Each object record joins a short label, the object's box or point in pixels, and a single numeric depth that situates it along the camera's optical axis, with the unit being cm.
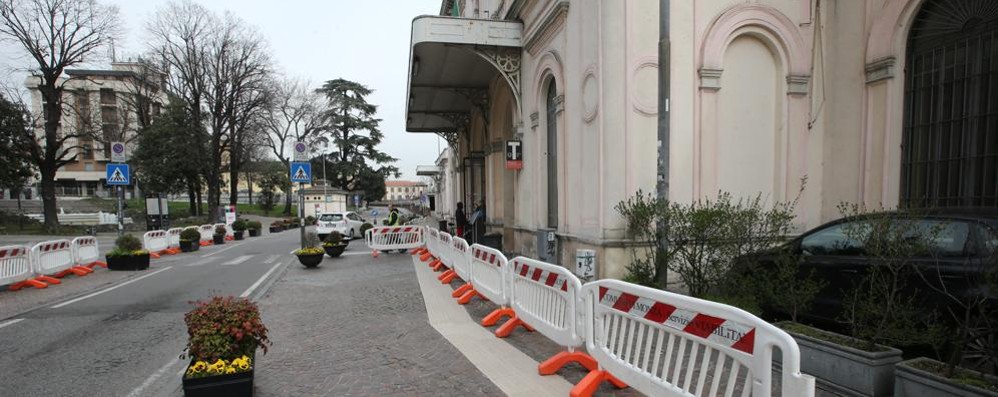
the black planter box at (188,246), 1852
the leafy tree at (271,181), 5945
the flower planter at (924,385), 301
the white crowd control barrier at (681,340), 259
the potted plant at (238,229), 2655
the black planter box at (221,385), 366
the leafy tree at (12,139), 2625
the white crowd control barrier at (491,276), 651
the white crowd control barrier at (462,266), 816
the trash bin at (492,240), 1419
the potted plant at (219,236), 2269
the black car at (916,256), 399
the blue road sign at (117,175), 1361
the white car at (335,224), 2309
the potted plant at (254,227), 2889
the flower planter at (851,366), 366
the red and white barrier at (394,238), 1520
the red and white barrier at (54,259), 1077
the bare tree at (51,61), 2489
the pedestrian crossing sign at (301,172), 1373
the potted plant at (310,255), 1241
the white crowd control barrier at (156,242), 1664
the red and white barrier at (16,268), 984
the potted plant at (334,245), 1488
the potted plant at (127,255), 1273
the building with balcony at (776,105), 736
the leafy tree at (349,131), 5028
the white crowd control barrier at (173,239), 1819
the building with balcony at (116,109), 2849
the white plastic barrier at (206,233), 2287
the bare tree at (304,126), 4862
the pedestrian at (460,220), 1695
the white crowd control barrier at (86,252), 1252
